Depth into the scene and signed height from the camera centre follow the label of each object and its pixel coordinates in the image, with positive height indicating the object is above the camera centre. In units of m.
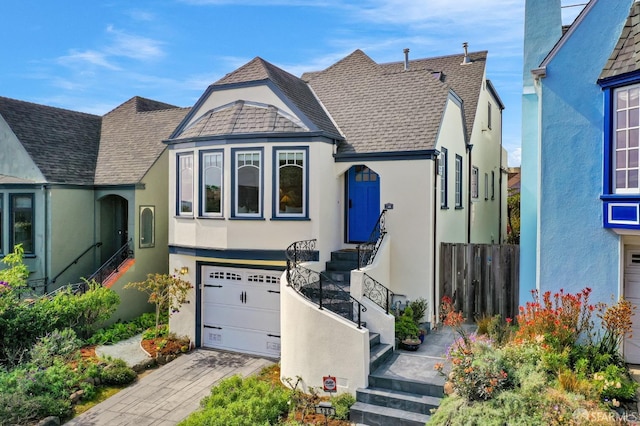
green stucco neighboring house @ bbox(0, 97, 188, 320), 15.52 +0.32
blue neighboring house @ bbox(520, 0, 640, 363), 8.23 +1.06
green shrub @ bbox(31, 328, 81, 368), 10.42 -3.26
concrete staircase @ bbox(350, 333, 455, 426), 7.81 -3.29
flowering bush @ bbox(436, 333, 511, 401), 6.83 -2.46
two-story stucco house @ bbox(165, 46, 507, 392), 11.70 +0.56
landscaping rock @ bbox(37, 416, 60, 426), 8.50 -4.00
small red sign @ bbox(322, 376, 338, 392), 8.57 -3.25
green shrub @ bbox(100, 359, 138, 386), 10.51 -3.83
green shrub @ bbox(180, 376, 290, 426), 7.65 -3.48
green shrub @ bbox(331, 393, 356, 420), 8.18 -3.51
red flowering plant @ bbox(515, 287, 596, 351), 8.02 -1.98
